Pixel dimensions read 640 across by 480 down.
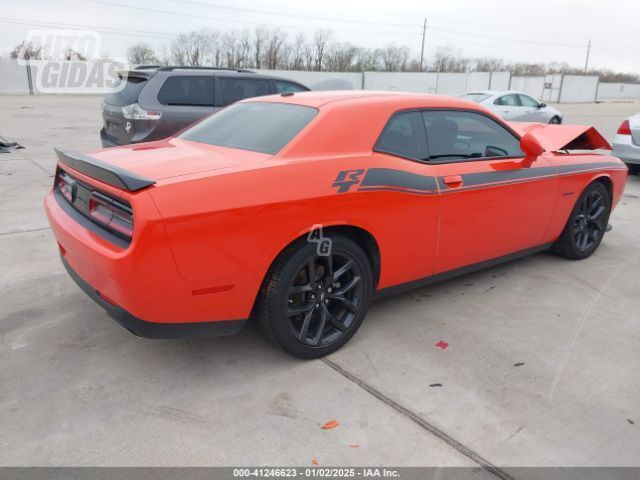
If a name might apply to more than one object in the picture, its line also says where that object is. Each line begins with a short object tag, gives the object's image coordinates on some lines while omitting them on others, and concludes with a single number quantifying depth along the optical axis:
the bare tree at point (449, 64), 69.31
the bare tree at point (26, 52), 40.91
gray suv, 6.85
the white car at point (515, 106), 14.52
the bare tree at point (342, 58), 59.19
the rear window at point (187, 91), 7.19
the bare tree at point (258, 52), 57.00
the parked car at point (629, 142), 8.10
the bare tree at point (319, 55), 59.54
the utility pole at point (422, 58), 70.46
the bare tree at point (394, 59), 65.62
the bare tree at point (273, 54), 57.47
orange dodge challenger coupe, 2.41
